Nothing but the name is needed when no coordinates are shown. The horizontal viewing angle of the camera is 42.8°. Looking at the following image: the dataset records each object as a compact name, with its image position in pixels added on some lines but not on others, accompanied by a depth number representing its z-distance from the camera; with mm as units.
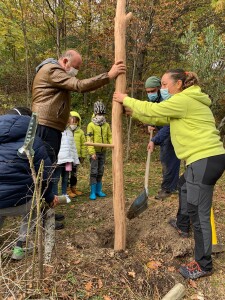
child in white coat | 5418
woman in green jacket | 3057
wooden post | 3482
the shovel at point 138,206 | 4070
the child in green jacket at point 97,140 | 5762
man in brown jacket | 3480
